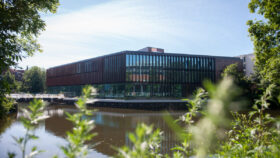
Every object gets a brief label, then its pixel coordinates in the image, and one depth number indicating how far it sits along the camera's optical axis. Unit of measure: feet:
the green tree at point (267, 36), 51.03
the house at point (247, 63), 177.47
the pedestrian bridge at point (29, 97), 155.74
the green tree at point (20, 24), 22.30
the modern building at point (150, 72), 153.89
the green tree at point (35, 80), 277.44
